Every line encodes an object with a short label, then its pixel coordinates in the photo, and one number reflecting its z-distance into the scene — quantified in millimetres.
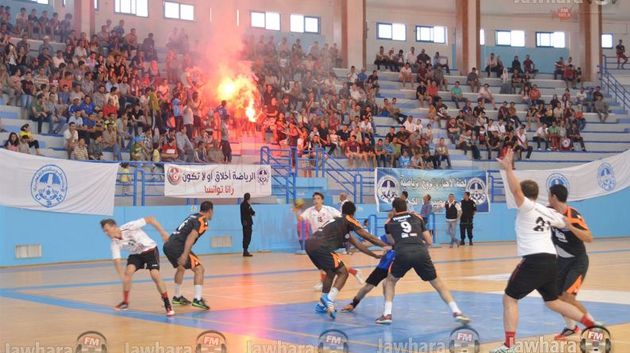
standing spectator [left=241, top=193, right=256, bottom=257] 30109
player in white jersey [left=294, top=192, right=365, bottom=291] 16828
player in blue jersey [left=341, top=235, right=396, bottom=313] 14906
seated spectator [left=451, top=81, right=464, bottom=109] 46562
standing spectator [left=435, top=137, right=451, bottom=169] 39812
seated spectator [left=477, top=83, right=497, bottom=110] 47375
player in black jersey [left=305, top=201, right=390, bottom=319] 15055
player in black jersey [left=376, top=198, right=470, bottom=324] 13688
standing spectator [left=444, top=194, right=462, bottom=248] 35844
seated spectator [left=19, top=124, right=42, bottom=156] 28000
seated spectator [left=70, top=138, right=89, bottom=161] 29234
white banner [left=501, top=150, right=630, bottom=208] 38562
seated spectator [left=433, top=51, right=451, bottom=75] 49000
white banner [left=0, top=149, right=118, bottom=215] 25734
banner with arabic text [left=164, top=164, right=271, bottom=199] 29719
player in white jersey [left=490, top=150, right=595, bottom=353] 10859
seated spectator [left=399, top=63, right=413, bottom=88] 47062
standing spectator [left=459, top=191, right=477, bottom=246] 36062
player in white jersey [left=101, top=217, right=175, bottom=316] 15656
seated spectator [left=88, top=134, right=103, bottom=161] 29984
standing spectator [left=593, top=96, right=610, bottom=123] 48688
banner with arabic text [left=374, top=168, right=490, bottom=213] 34938
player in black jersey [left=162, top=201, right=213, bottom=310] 15945
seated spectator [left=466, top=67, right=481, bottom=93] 48375
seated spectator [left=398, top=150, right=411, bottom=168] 37906
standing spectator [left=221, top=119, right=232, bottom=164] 33438
